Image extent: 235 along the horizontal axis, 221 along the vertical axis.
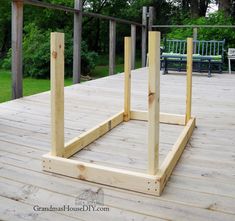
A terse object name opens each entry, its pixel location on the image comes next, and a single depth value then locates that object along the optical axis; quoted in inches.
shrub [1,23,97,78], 373.7
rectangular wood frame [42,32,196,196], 66.3
